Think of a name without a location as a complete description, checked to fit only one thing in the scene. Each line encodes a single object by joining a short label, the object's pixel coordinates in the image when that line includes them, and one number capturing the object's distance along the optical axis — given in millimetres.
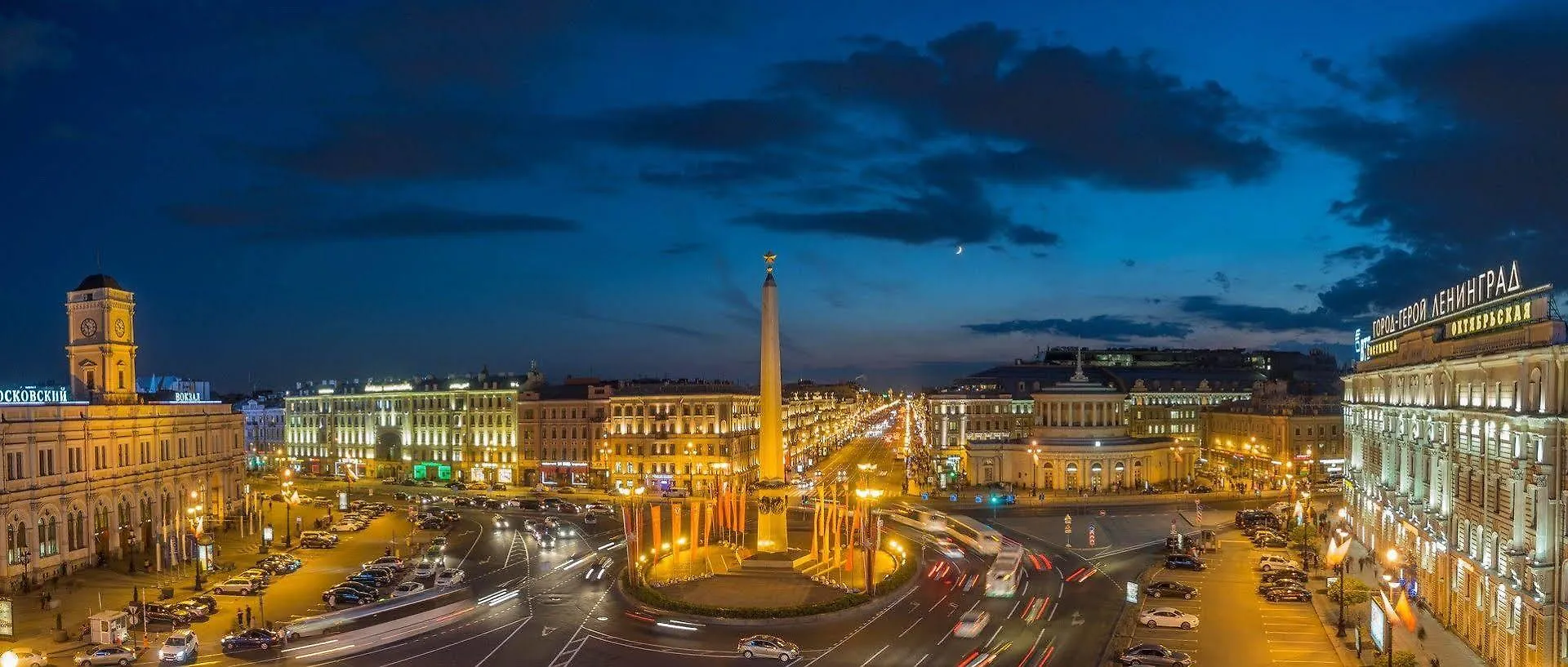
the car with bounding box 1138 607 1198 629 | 49000
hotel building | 37906
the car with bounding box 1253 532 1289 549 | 71625
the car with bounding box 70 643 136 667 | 43781
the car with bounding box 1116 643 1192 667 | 42312
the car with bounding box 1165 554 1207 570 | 64125
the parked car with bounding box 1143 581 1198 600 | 56156
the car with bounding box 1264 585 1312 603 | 54750
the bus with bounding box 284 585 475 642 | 49875
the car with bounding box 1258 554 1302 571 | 63000
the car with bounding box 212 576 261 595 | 59188
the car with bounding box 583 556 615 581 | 63750
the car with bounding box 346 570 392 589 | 60650
